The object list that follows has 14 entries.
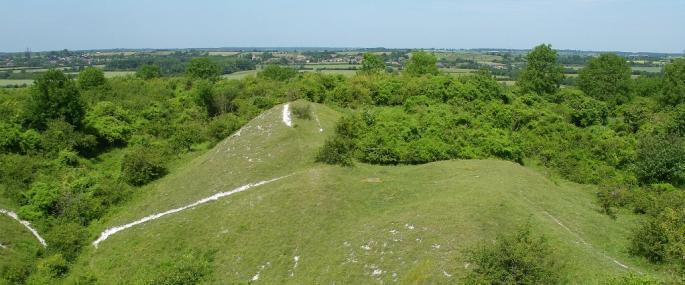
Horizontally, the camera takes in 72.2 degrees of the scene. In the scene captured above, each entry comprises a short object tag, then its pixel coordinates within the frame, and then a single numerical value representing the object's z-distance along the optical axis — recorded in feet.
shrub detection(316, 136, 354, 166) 104.47
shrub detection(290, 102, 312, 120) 132.57
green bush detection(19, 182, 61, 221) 104.22
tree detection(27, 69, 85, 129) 144.66
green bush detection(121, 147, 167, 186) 118.21
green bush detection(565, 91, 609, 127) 181.78
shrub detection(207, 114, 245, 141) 148.46
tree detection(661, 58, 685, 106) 193.77
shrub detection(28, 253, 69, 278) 81.51
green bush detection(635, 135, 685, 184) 114.93
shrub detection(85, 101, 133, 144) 152.97
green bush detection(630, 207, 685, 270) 67.05
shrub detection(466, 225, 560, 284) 53.52
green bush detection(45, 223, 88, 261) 89.10
